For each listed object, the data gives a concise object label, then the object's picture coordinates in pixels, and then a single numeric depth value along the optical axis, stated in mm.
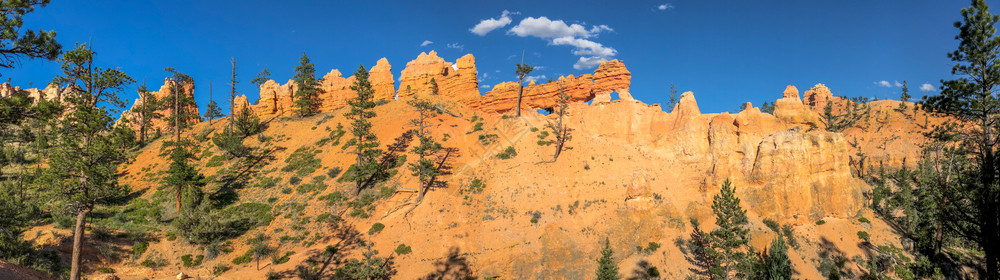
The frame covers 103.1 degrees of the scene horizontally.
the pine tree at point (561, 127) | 49538
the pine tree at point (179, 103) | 59016
